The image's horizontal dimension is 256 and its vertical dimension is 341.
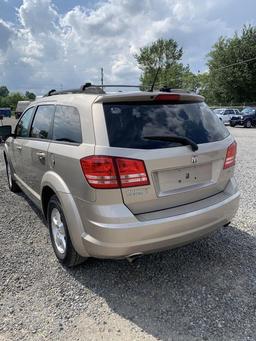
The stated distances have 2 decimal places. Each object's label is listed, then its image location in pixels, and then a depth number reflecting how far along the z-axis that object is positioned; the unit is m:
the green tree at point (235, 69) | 45.19
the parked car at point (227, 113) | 27.86
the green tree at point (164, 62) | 60.47
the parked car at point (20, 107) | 46.83
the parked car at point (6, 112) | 61.25
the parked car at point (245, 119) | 26.33
